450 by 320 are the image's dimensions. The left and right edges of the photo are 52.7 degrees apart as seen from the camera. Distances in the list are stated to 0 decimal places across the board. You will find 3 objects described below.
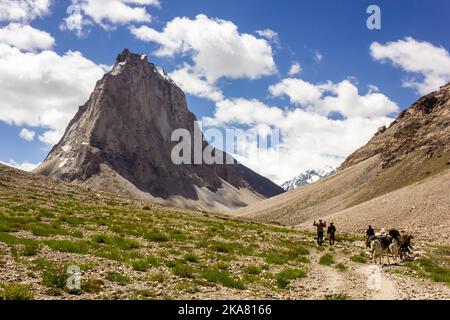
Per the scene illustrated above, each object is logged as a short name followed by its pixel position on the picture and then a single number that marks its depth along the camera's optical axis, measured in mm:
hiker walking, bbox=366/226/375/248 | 40219
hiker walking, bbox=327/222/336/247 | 43000
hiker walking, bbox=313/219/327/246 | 43062
